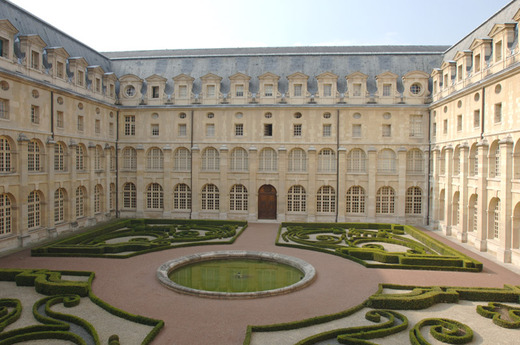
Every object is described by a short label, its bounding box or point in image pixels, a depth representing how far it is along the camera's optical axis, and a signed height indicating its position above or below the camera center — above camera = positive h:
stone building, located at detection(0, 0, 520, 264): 34.19 +3.82
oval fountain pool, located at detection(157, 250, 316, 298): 19.51 -6.08
